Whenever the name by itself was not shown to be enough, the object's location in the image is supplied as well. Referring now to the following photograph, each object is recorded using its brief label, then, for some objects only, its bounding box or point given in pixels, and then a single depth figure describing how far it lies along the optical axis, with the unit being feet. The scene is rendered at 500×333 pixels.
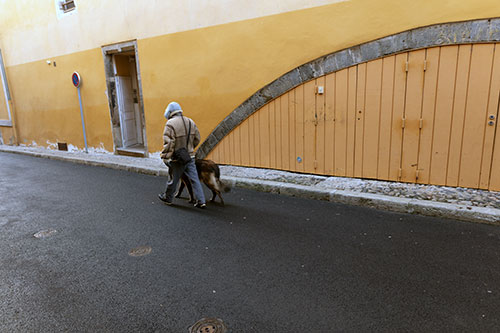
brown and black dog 18.70
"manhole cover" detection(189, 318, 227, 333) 8.43
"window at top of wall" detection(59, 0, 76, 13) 36.67
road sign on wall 36.01
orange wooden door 16.71
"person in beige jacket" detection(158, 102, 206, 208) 17.62
